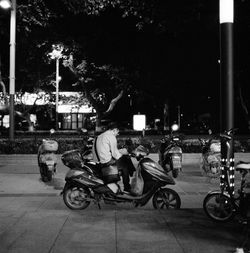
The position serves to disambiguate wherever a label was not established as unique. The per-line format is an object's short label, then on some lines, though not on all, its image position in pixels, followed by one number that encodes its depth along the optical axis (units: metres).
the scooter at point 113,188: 8.67
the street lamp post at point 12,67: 18.19
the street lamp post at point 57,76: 36.41
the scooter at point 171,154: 13.92
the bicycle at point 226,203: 7.21
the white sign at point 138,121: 24.41
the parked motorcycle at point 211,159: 13.33
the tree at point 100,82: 31.57
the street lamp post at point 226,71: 9.06
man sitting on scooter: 8.94
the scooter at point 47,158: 13.02
